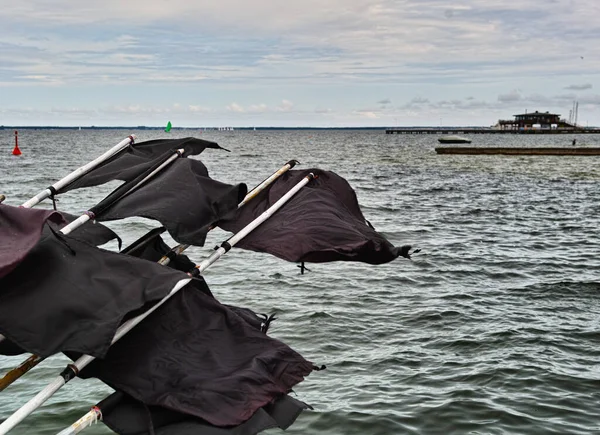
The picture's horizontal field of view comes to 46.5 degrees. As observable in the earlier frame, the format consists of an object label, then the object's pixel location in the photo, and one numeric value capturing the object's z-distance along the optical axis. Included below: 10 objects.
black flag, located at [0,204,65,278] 4.96
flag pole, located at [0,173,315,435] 4.86
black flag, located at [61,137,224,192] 7.42
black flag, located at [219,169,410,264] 6.38
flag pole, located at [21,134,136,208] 7.27
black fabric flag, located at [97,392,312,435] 4.89
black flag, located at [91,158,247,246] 6.25
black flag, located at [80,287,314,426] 5.04
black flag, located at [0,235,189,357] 4.81
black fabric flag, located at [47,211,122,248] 6.95
